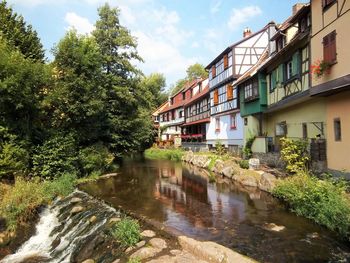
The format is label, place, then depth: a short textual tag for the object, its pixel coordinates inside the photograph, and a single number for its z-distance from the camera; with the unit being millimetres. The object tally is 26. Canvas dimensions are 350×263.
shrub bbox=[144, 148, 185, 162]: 36875
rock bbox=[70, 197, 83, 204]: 15078
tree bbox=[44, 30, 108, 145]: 21312
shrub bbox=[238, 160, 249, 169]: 20375
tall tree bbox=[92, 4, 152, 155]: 31844
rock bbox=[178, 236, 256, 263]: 7785
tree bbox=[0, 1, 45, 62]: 23652
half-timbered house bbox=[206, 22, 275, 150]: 28656
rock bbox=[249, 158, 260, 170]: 19812
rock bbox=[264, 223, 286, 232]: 10278
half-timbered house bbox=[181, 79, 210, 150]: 38094
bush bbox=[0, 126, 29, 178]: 15675
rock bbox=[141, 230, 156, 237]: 9917
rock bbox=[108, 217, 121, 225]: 11411
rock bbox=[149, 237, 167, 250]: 9031
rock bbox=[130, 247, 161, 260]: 8438
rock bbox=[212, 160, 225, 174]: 23134
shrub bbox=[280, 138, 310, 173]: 15695
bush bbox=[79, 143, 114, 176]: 22312
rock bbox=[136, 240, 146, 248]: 9184
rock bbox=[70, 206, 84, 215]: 13620
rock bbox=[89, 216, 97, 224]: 12200
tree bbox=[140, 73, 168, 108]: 78375
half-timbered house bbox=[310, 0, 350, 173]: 12547
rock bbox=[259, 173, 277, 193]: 15352
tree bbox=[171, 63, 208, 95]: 78562
